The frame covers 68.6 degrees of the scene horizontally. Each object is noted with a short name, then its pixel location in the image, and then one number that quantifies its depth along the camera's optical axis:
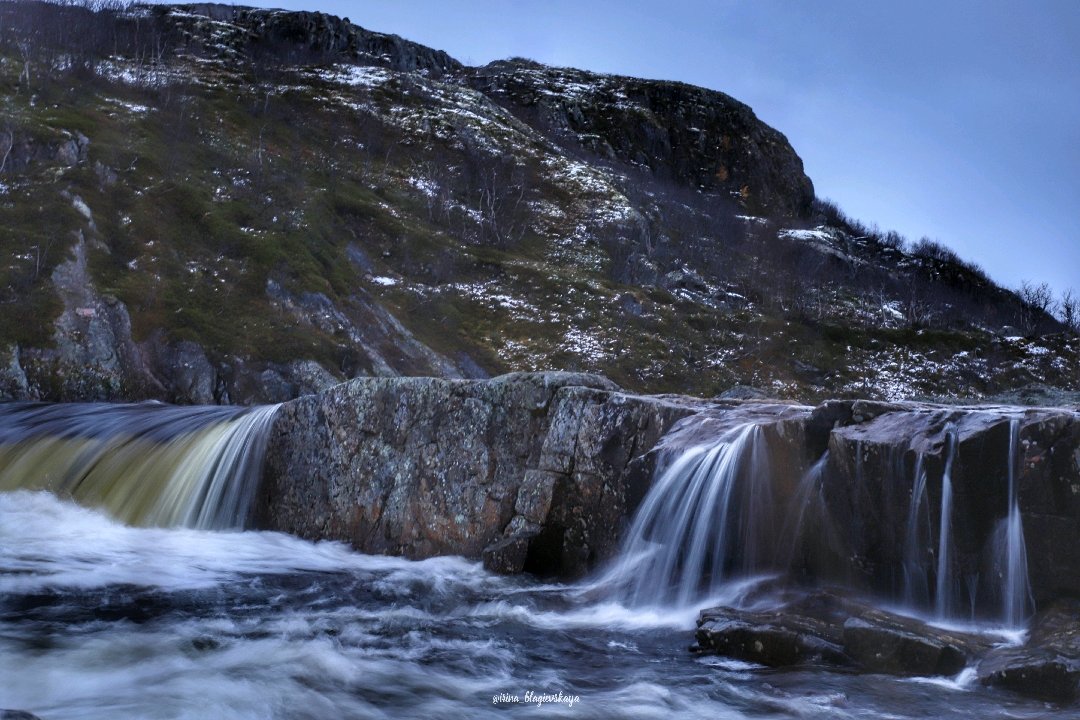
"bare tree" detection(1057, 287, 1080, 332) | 82.31
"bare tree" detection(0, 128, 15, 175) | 37.42
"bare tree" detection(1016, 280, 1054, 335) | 94.84
